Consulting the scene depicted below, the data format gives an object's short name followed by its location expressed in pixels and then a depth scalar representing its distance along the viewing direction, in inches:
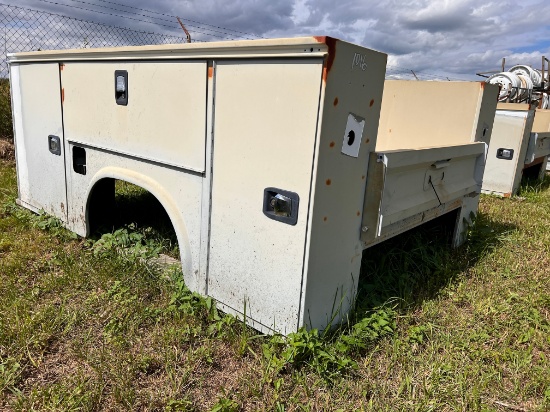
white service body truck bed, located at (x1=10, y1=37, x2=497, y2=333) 75.0
